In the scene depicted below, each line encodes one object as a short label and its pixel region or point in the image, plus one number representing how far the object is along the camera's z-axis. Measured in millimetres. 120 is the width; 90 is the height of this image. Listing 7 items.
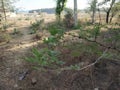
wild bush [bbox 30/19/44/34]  5379
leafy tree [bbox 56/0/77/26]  6967
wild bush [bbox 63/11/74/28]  6124
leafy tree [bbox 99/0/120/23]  6579
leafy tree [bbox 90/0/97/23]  6580
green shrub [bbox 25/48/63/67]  892
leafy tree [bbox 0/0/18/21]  6624
